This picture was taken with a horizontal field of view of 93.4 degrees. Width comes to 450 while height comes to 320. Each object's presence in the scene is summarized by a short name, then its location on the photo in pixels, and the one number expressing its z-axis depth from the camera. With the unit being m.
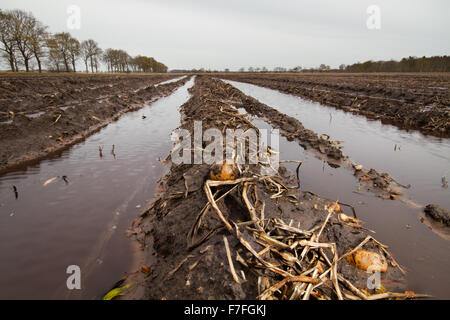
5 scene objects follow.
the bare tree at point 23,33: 36.31
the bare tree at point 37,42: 38.47
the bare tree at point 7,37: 34.86
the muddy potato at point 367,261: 2.16
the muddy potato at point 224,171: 2.65
